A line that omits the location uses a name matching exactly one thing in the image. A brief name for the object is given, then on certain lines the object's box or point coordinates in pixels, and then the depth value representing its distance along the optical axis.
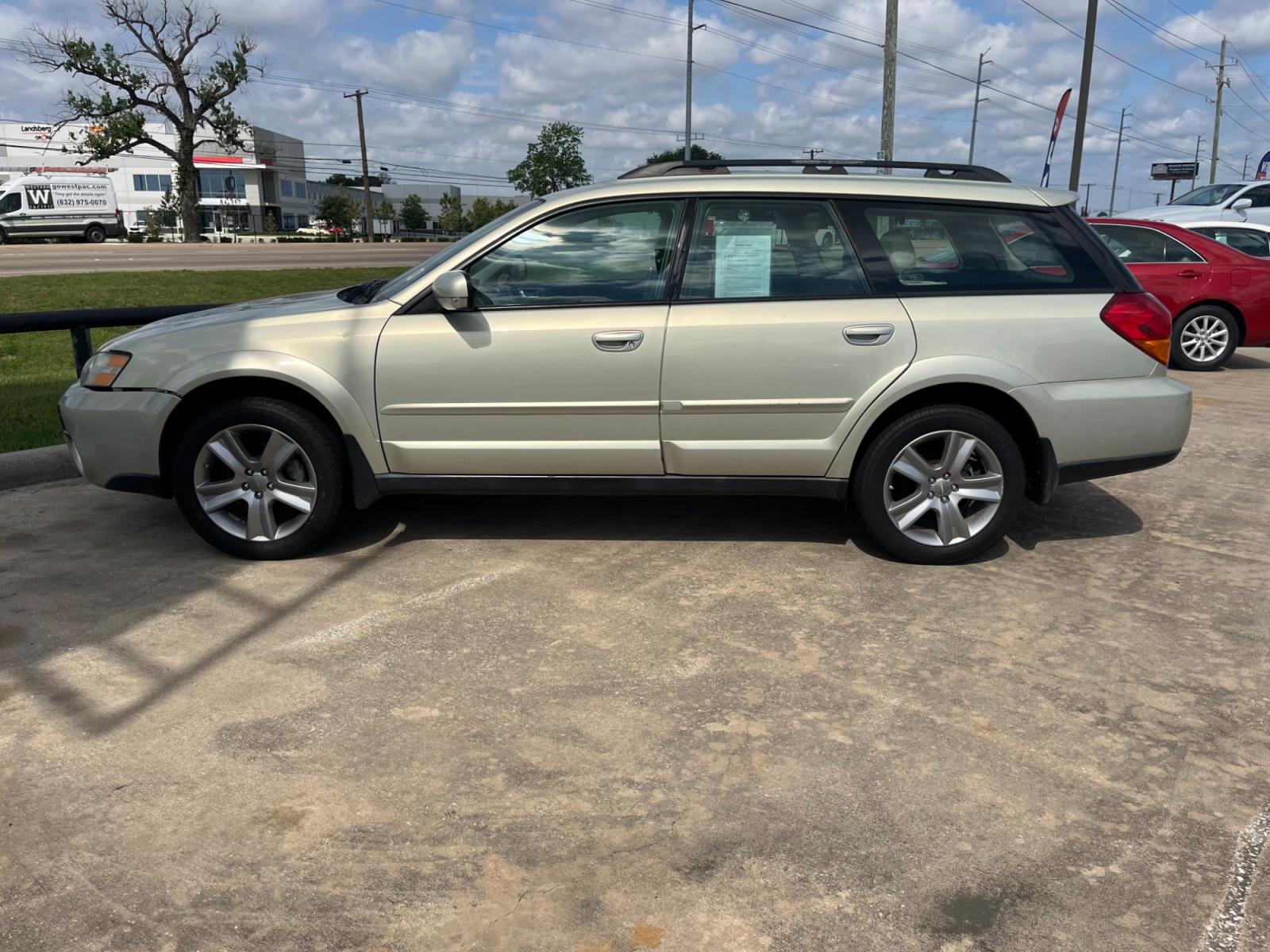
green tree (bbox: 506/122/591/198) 74.50
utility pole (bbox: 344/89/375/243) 60.12
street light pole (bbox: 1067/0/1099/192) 22.48
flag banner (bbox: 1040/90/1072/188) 24.06
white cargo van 39.82
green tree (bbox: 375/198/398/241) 91.46
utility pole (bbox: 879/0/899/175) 18.66
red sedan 10.86
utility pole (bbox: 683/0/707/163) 35.49
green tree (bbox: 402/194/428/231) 108.38
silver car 4.57
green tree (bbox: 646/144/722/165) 89.62
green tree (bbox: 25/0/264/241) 47.94
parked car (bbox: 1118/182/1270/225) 16.36
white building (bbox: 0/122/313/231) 93.75
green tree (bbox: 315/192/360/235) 85.50
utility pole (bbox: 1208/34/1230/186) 59.65
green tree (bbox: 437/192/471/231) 92.44
